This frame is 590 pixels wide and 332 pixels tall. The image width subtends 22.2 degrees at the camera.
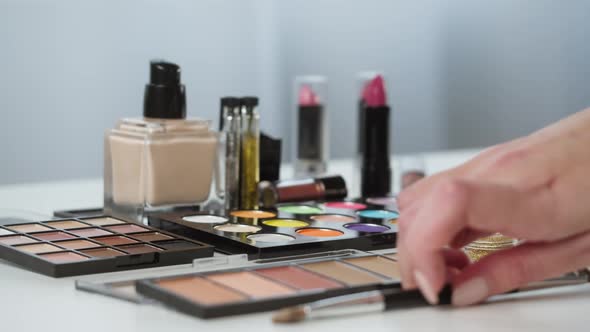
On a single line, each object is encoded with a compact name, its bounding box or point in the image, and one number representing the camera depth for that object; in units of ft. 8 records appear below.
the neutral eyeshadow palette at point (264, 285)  2.26
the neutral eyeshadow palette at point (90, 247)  2.50
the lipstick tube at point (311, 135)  3.65
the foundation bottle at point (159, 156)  2.89
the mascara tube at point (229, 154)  2.99
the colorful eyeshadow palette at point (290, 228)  2.61
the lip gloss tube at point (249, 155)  3.00
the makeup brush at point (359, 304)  2.23
